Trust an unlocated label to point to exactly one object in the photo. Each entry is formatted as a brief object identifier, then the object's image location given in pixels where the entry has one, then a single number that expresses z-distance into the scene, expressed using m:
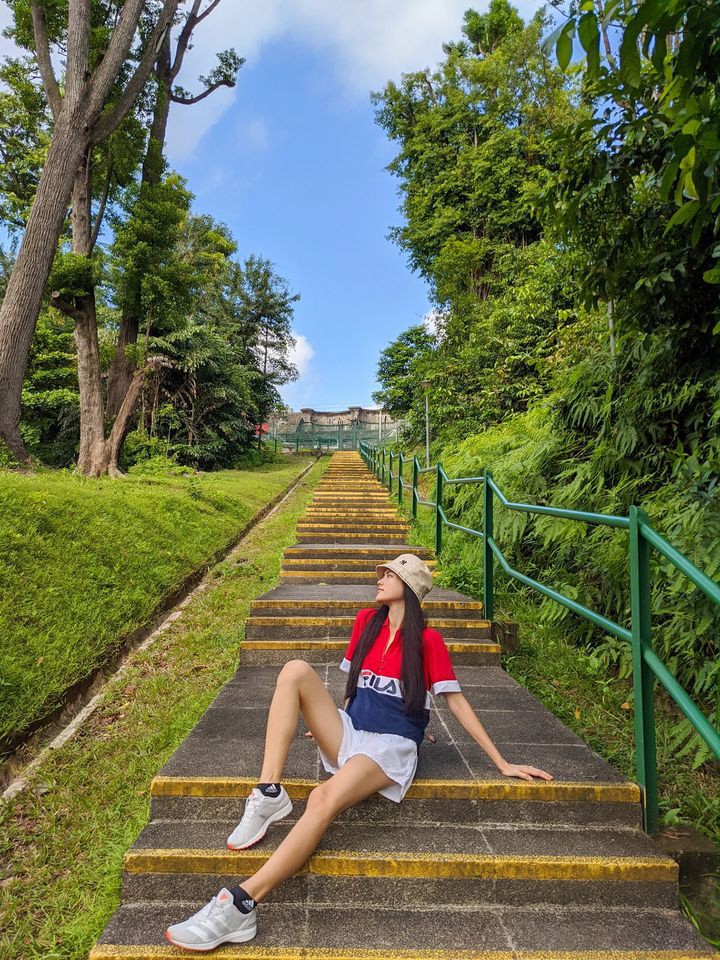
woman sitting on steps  2.05
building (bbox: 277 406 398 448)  31.91
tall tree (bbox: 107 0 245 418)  11.73
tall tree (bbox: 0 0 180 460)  7.86
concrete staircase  1.79
